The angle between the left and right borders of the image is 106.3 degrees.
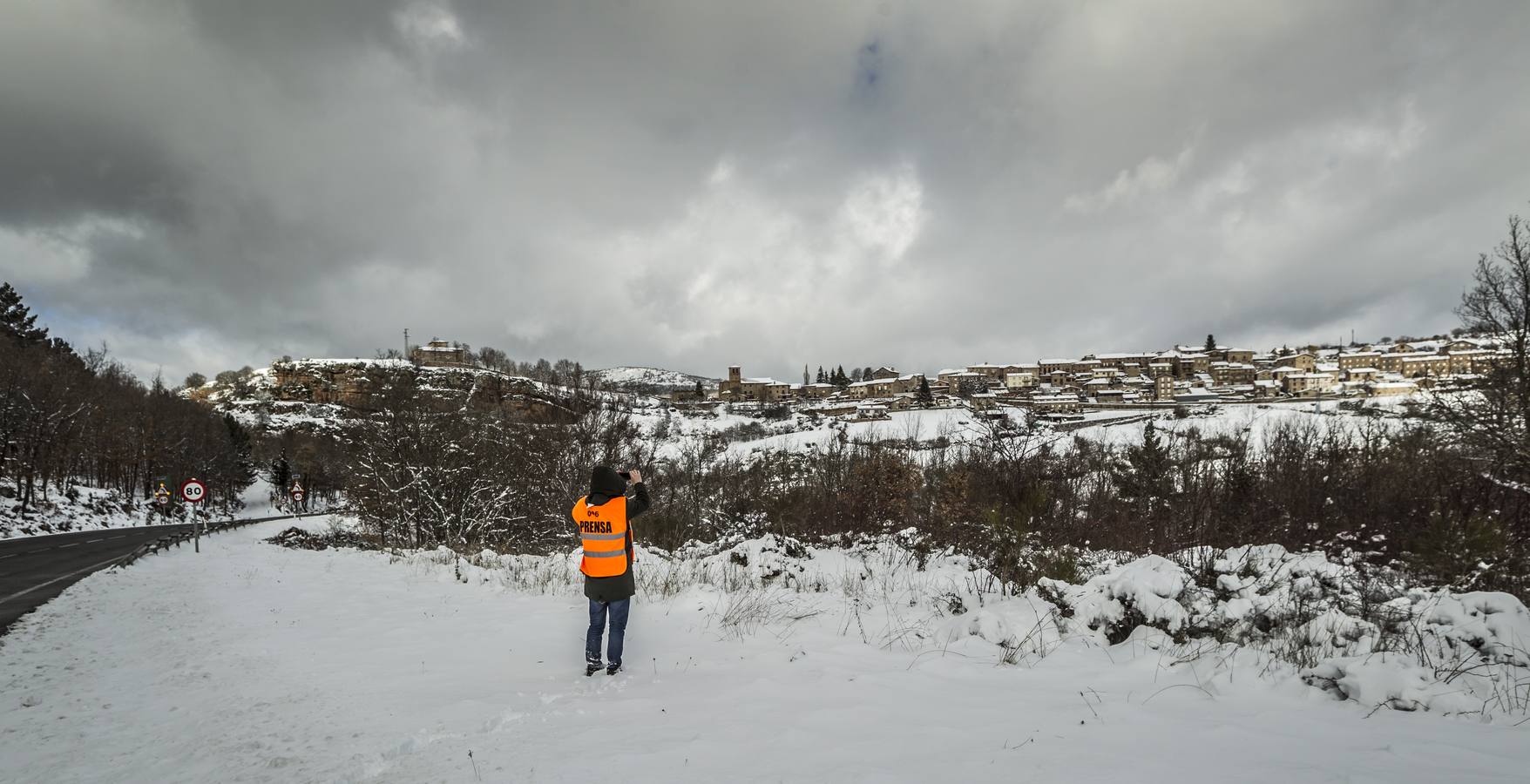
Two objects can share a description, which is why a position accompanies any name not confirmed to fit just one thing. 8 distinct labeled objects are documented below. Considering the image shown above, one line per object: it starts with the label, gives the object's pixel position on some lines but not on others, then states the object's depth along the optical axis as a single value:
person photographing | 5.47
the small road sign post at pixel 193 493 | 19.13
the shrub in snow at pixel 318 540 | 22.31
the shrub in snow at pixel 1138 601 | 5.88
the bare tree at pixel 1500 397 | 15.10
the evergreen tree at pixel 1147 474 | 16.71
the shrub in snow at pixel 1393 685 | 4.11
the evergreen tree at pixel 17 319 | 53.75
